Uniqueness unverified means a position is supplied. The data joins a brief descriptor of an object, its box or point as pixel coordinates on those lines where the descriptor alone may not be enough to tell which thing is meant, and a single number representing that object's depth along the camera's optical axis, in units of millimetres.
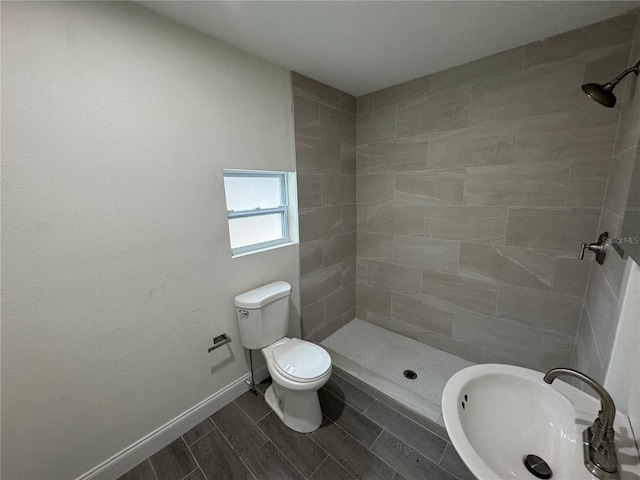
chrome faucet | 627
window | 1743
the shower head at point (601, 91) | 1104
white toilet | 1492
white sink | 690
